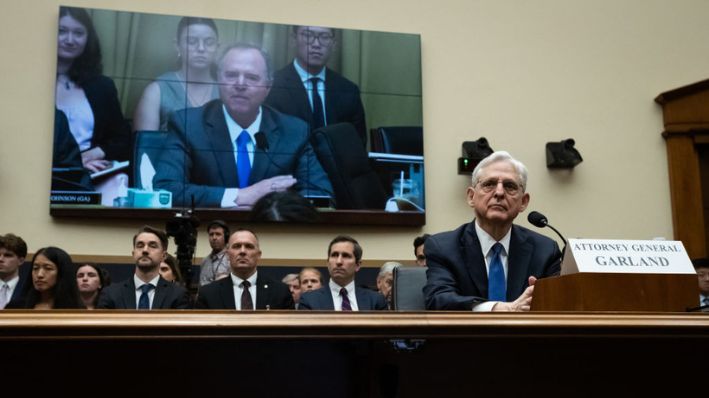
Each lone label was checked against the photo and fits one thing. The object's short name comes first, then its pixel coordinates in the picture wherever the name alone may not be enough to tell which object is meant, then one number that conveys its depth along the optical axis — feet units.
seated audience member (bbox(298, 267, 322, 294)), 17.76
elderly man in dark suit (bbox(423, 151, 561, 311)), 8.44
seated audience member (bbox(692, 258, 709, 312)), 17.78
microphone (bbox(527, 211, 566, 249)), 8.36
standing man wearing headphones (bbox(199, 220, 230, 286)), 17.44
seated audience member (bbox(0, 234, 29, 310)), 15.63
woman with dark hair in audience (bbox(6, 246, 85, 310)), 13.78
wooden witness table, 4.33
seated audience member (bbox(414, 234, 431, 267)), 17.56
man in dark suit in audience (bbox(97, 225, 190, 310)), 13.60
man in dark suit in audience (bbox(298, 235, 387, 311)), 14.23
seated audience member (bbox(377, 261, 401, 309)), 16.89
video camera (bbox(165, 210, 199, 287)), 13.07
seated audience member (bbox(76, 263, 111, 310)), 15.23
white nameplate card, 6.51
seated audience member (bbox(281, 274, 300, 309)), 18.53
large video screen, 21.95
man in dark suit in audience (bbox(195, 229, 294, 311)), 14.23
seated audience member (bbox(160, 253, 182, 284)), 16.48
